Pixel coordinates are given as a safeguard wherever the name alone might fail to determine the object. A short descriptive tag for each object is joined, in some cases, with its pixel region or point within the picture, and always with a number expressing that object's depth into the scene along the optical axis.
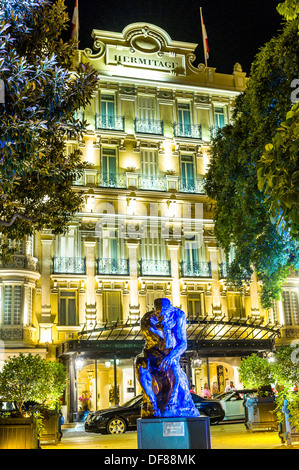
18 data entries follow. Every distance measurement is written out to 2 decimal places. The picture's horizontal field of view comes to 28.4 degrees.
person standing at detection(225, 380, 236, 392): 24.62
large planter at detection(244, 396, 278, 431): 15.94
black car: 16.83
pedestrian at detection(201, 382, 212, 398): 24.39
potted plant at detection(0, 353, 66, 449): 11.63
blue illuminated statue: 8.80
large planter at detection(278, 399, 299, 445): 11.59
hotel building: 27.45
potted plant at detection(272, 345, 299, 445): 11.40
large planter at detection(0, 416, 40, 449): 11.57
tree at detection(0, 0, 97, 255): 11.07
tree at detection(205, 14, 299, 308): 15.34
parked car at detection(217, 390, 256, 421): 20.50
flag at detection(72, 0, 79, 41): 29.59
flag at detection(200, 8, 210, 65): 32.72
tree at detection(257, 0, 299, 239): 6.81
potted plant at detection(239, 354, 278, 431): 15.95
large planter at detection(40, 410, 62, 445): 14.81
